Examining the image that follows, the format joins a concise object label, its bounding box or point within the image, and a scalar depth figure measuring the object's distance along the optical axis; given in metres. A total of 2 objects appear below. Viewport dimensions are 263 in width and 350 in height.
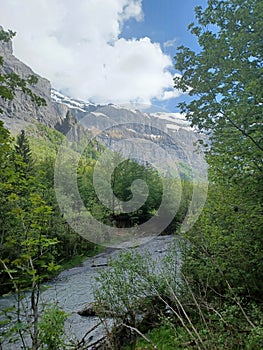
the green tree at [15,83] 2.81
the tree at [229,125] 4.37
